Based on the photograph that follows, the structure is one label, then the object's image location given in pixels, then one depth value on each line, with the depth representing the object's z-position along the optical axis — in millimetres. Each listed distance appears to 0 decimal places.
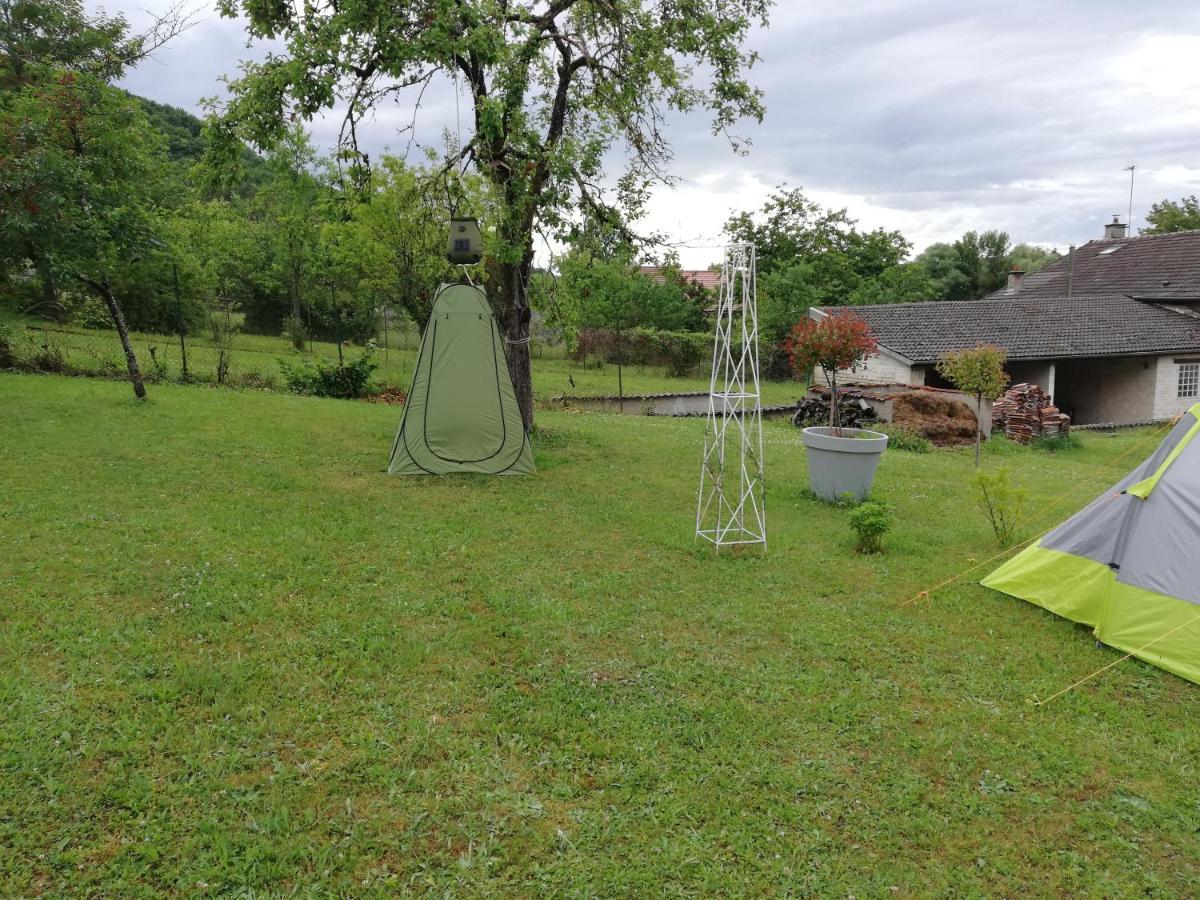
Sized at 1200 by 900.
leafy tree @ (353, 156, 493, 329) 16391
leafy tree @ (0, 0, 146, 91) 9703
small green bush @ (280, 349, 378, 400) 14029
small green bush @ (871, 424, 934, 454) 13393
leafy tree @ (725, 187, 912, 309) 32031
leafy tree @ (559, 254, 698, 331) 26000
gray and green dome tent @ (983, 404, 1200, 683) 4055
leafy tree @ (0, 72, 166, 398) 8031
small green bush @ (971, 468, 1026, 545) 6168
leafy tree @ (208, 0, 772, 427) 7055
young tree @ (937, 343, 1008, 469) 10281
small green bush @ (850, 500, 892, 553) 6008
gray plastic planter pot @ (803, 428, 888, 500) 7477
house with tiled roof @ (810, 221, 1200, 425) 17906
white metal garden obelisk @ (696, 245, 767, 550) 5445
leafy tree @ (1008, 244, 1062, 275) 39594
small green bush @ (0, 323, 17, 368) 12430
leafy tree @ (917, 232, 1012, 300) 37062
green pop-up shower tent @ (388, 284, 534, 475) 7828
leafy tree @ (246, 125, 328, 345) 20125
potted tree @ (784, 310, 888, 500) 7520
